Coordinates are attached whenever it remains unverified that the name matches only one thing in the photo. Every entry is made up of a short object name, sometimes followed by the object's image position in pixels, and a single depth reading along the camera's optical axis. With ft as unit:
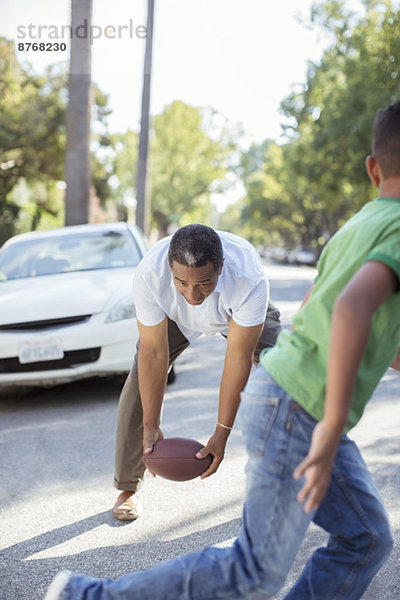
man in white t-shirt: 9.55
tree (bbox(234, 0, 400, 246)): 84.84
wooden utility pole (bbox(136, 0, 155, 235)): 61.93
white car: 19.40
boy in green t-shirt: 5.92
